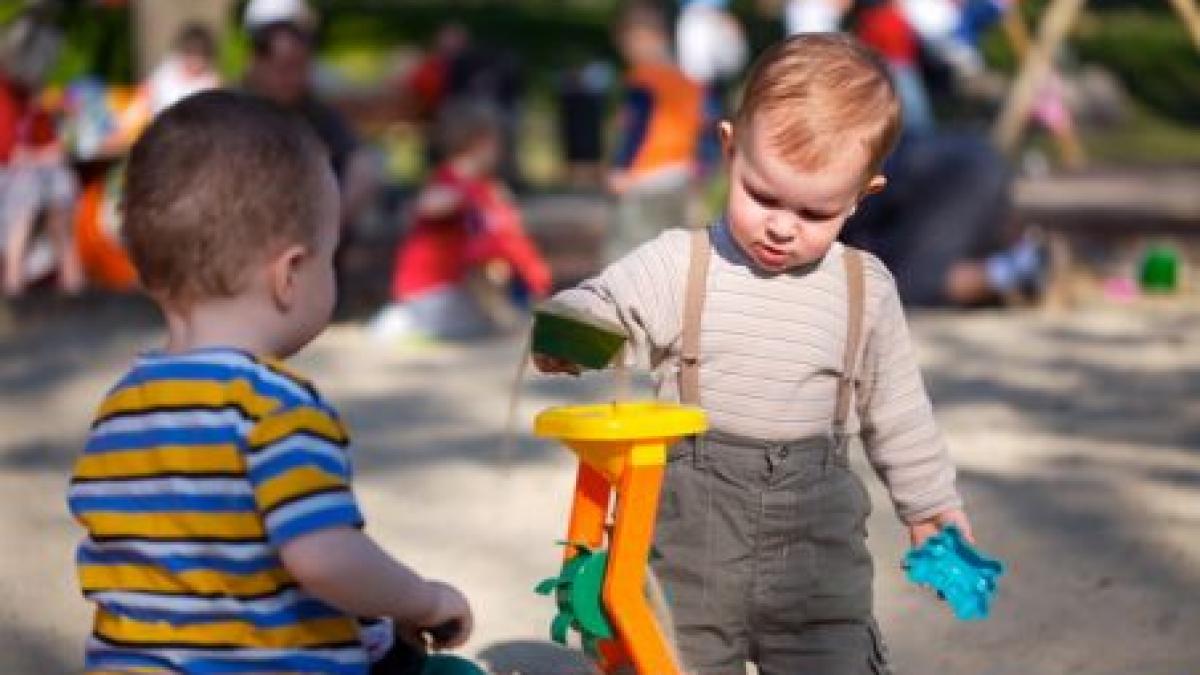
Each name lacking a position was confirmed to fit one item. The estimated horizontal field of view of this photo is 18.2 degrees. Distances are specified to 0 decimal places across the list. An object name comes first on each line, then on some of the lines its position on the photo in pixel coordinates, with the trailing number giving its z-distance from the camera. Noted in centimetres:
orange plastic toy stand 532
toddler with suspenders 587
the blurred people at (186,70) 1952
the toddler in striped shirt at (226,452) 449
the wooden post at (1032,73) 1968
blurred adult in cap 1521
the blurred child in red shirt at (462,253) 1599
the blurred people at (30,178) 1771
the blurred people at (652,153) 1807
